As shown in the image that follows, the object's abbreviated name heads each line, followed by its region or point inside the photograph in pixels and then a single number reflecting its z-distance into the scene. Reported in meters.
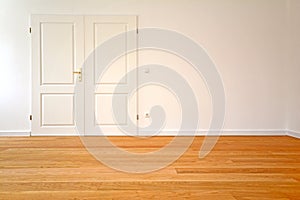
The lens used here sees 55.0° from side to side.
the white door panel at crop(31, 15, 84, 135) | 5.09
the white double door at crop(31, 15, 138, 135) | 5.11
